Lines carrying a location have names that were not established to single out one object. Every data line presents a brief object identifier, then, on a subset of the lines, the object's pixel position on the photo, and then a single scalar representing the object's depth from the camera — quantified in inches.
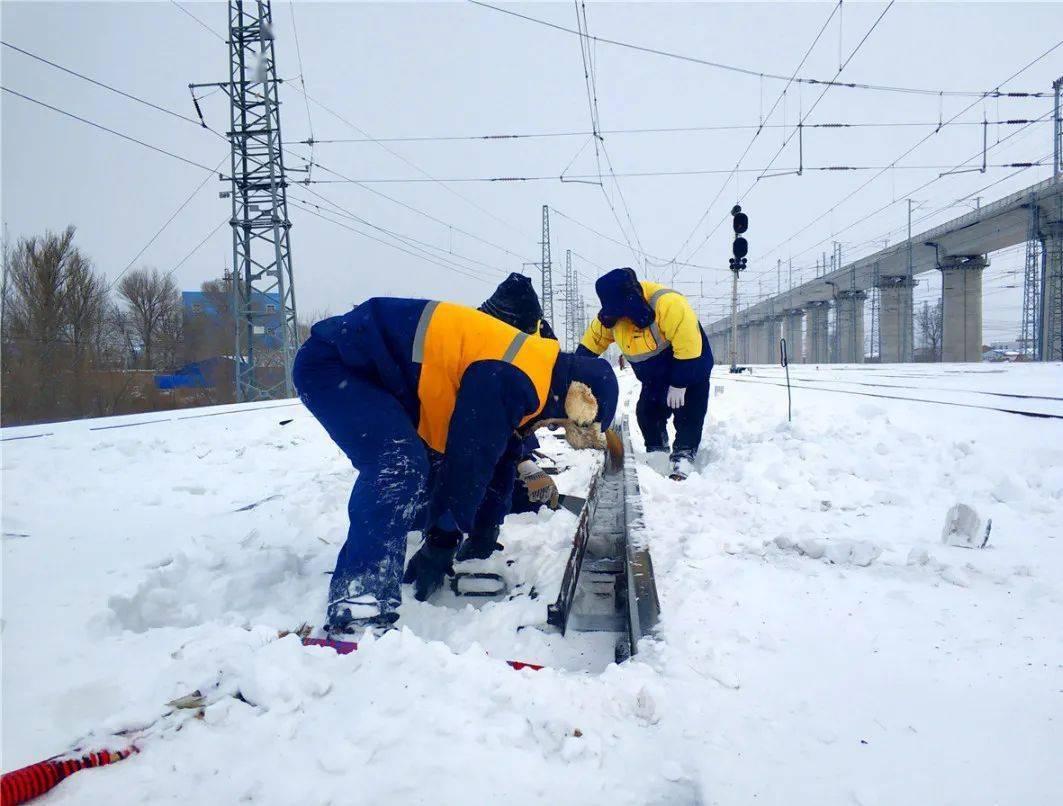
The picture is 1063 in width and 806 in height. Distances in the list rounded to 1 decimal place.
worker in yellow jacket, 185.8
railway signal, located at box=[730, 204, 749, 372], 596.1
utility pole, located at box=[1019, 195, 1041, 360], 992.2
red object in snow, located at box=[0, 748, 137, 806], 41.9
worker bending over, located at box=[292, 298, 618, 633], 82.4
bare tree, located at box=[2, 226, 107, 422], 844.6
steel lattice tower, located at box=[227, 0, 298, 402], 678.5
